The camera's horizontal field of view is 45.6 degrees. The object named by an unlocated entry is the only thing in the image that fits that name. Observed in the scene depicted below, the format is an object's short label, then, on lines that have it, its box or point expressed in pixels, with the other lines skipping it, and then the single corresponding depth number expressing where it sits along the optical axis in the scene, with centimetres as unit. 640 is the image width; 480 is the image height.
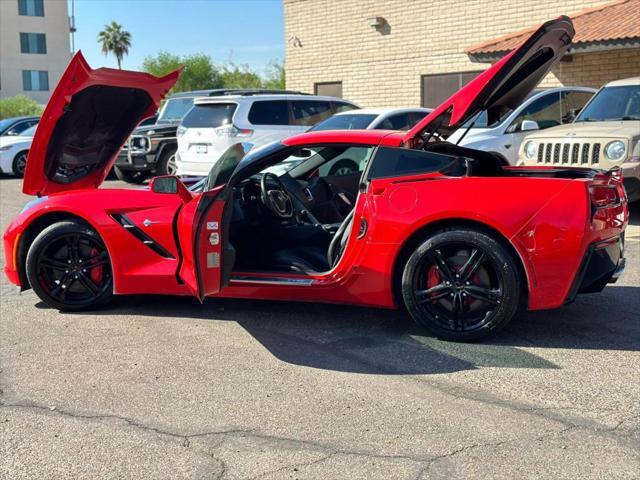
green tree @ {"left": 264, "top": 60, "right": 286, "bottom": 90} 4650
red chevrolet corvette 487
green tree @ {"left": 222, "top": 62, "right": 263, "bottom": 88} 4906
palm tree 7931
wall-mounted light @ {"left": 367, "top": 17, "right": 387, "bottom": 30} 1974
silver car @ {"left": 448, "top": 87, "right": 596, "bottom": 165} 1140
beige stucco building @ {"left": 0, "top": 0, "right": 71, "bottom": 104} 6406
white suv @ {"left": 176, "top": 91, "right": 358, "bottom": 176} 1294
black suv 1550
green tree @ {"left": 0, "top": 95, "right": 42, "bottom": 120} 4294
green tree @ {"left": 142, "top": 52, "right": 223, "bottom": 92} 5862
